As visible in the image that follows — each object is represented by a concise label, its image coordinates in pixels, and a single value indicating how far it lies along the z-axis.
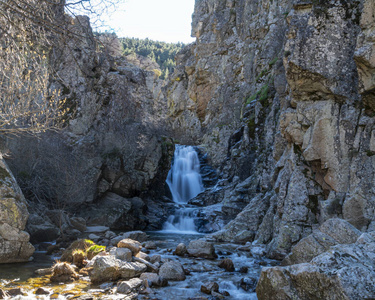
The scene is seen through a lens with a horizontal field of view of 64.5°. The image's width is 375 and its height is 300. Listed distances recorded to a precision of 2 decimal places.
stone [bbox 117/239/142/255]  10.25
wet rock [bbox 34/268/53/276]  8.77
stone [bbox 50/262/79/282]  8.20
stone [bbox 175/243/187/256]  11.84
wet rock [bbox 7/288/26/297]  6.88
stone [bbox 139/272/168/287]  8.03
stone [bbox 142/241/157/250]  13.02
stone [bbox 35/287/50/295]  7.11
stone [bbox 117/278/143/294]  7.40
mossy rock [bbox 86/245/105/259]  10.34
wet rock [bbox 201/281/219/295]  7.60
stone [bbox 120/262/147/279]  8.49
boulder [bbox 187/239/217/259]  11.41
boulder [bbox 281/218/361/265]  7.48
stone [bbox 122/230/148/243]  14.51
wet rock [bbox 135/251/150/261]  10.27
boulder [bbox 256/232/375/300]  4.48
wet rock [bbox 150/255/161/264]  10.25
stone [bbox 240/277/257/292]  7.96
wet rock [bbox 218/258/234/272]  9.68
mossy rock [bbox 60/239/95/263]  10.10
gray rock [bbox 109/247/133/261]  9.16
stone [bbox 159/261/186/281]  8.60
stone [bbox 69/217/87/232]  16.33
